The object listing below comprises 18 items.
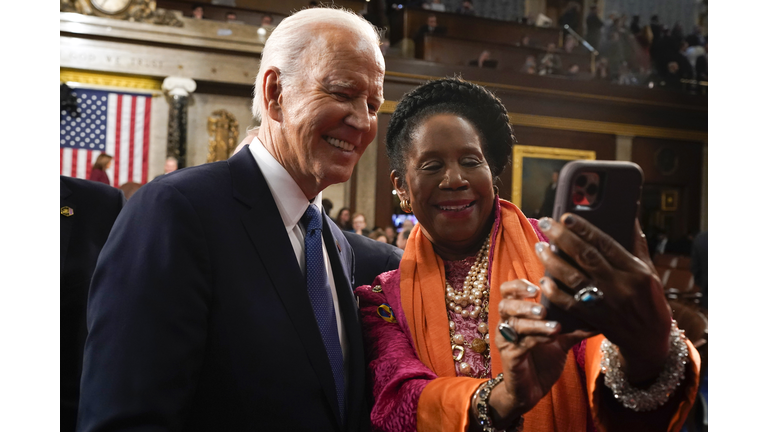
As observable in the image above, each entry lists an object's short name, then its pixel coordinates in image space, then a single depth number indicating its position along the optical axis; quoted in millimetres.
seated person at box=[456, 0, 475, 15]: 12271
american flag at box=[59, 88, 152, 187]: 8750
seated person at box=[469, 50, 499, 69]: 10688
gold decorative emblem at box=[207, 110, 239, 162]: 10078
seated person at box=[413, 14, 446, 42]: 10673
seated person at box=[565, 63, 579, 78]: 11377
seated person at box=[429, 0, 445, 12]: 11461
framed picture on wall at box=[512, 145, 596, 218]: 9992
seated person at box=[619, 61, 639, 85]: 11945
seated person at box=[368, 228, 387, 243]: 7254
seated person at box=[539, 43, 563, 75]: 11172
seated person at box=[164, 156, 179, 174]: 7839
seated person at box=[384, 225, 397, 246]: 8562
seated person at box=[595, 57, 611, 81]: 12039
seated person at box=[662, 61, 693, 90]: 12305
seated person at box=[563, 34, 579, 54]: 12213
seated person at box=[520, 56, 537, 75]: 10945
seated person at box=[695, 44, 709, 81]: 12562
